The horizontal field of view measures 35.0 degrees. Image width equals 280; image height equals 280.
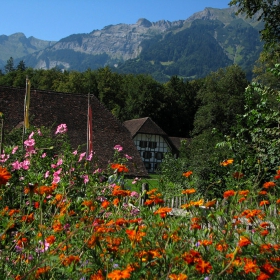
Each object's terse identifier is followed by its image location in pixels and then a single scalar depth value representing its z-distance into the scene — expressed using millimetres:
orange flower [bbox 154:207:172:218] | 2204
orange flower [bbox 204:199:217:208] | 2478
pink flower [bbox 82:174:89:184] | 4805
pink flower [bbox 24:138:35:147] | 4952
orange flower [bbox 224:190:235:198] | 2498
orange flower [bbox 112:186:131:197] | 2507
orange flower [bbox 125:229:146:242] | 2043
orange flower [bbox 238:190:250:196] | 2613
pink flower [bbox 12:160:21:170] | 3929
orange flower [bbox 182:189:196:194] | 2441
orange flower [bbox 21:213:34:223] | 2486
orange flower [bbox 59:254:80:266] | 1939
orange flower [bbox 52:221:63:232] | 2276
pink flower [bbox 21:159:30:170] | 4186
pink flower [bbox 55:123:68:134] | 6761
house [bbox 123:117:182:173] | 46969
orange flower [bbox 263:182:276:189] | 2709
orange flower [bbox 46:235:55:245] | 2146
